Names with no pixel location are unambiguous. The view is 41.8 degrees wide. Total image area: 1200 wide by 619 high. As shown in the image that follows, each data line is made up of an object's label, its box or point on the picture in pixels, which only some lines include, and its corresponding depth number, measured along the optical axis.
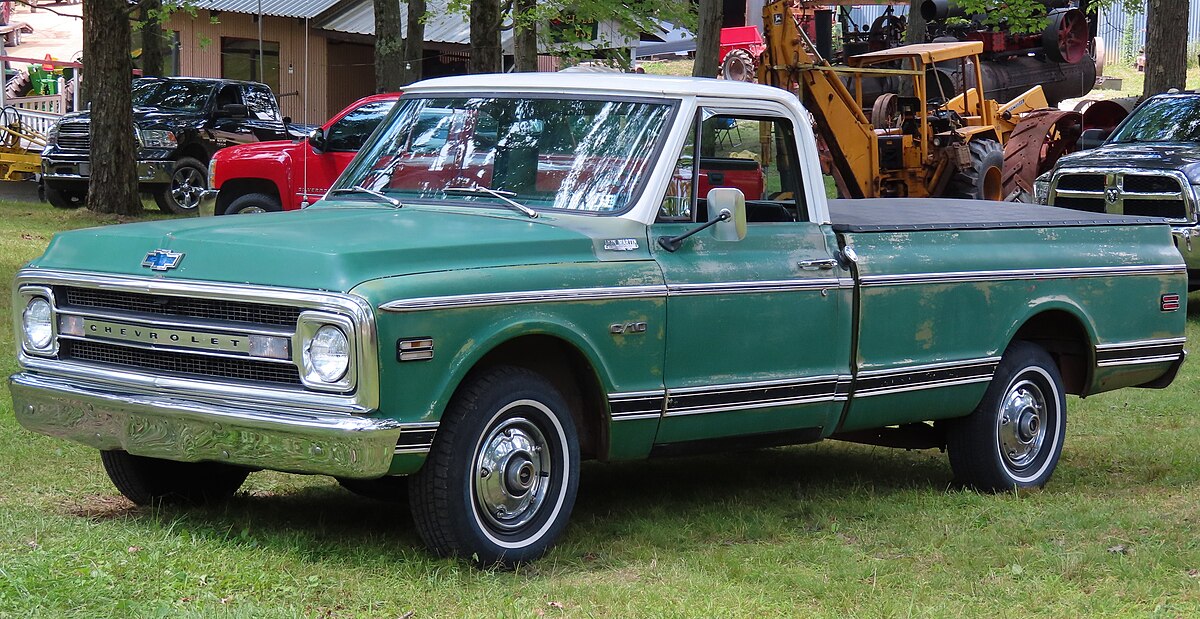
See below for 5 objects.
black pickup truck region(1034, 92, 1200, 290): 14.66
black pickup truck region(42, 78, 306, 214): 23.73
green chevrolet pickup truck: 5.30
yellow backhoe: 19.91
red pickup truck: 17.59
